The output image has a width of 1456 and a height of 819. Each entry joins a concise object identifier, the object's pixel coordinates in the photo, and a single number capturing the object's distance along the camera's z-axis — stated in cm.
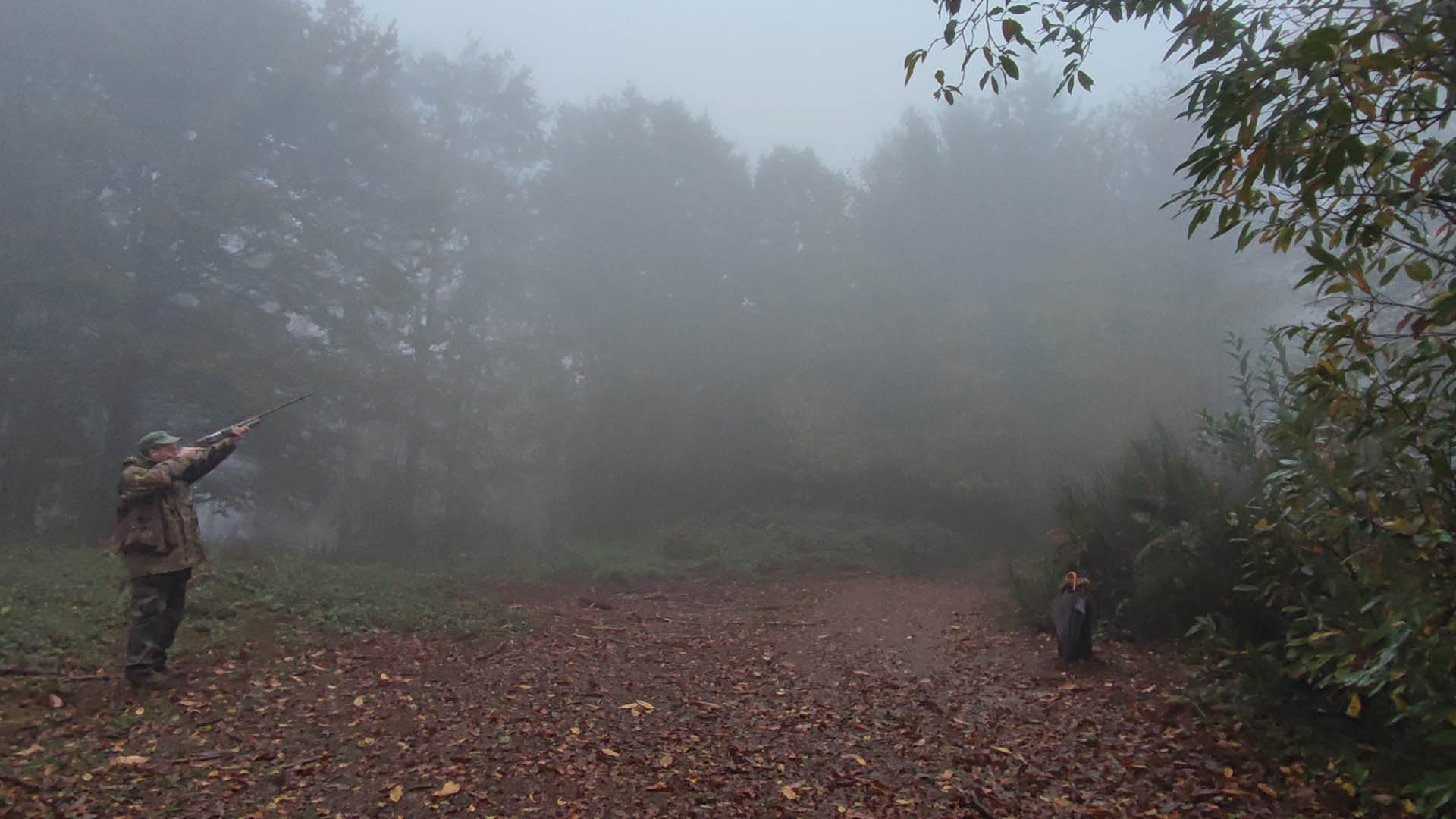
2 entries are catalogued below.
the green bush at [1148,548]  675
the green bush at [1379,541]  301
